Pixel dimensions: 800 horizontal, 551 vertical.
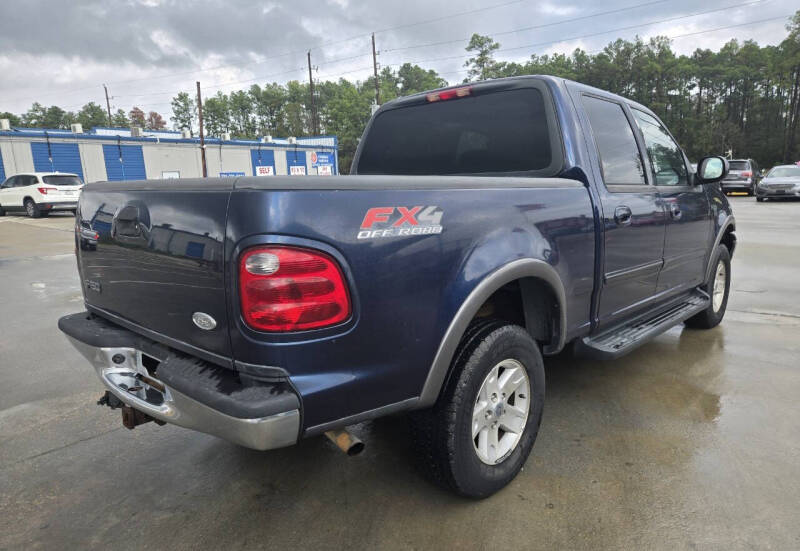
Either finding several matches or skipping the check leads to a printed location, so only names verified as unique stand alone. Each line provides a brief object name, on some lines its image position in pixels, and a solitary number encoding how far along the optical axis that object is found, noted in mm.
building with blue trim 30562
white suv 18594
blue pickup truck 1652
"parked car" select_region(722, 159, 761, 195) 23406
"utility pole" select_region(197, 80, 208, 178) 34316
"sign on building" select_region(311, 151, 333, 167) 46344
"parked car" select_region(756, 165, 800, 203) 19062
